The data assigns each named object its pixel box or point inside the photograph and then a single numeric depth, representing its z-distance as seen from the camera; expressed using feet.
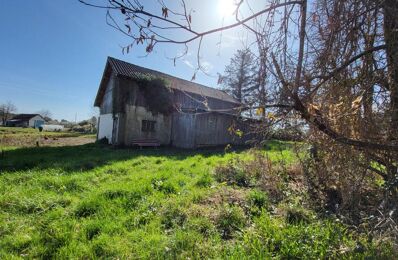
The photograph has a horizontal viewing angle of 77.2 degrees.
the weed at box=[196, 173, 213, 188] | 18.30
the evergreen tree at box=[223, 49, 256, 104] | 96.30
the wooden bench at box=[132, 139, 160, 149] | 48.89
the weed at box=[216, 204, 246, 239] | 11.35
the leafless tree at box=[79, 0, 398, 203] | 7.33
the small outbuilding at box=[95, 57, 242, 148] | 49.60
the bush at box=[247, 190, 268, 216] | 13.58
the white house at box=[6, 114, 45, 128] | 208.54
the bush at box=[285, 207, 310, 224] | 11.97
